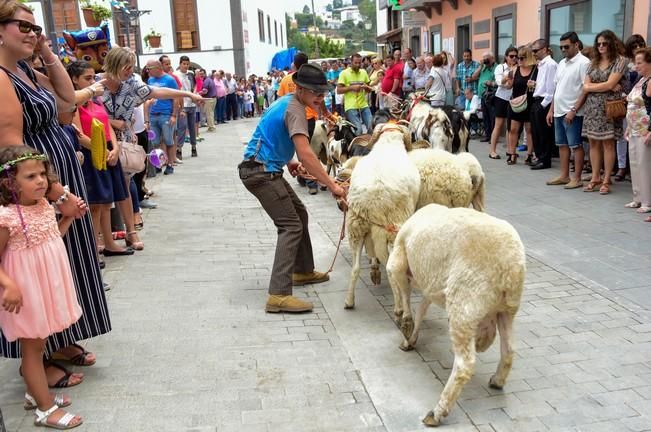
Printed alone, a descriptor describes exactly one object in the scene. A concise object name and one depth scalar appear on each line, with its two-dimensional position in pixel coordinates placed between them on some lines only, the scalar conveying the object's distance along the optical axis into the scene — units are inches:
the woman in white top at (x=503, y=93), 431.5
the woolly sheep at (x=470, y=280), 122.2
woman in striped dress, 122.0
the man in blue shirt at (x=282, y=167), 180.1
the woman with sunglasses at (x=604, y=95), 301.0
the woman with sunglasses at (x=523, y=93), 393.4
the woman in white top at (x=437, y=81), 462.0
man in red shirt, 566.8
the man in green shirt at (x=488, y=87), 493.4
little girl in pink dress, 118.1
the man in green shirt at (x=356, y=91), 454.9
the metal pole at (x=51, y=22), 271.5
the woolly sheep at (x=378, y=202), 177.9
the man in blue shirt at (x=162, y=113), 388.8
